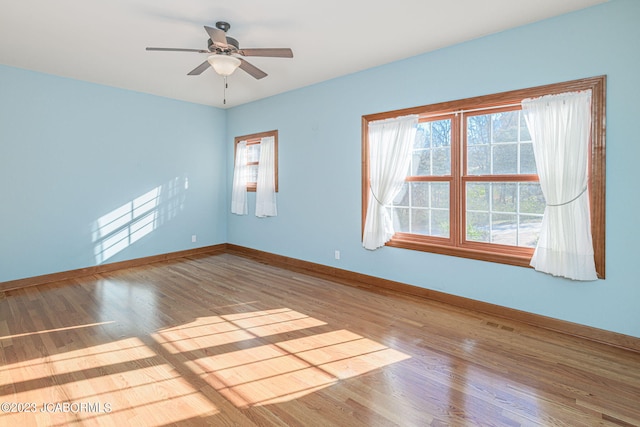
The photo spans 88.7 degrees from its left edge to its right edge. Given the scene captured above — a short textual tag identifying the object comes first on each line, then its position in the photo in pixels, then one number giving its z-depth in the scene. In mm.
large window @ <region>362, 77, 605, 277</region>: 2863
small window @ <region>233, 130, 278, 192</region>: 6059
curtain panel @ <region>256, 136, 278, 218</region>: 5668
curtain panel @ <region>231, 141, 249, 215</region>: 6242
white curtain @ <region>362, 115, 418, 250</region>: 3907
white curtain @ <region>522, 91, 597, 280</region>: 2805
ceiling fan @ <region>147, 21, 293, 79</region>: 2906
